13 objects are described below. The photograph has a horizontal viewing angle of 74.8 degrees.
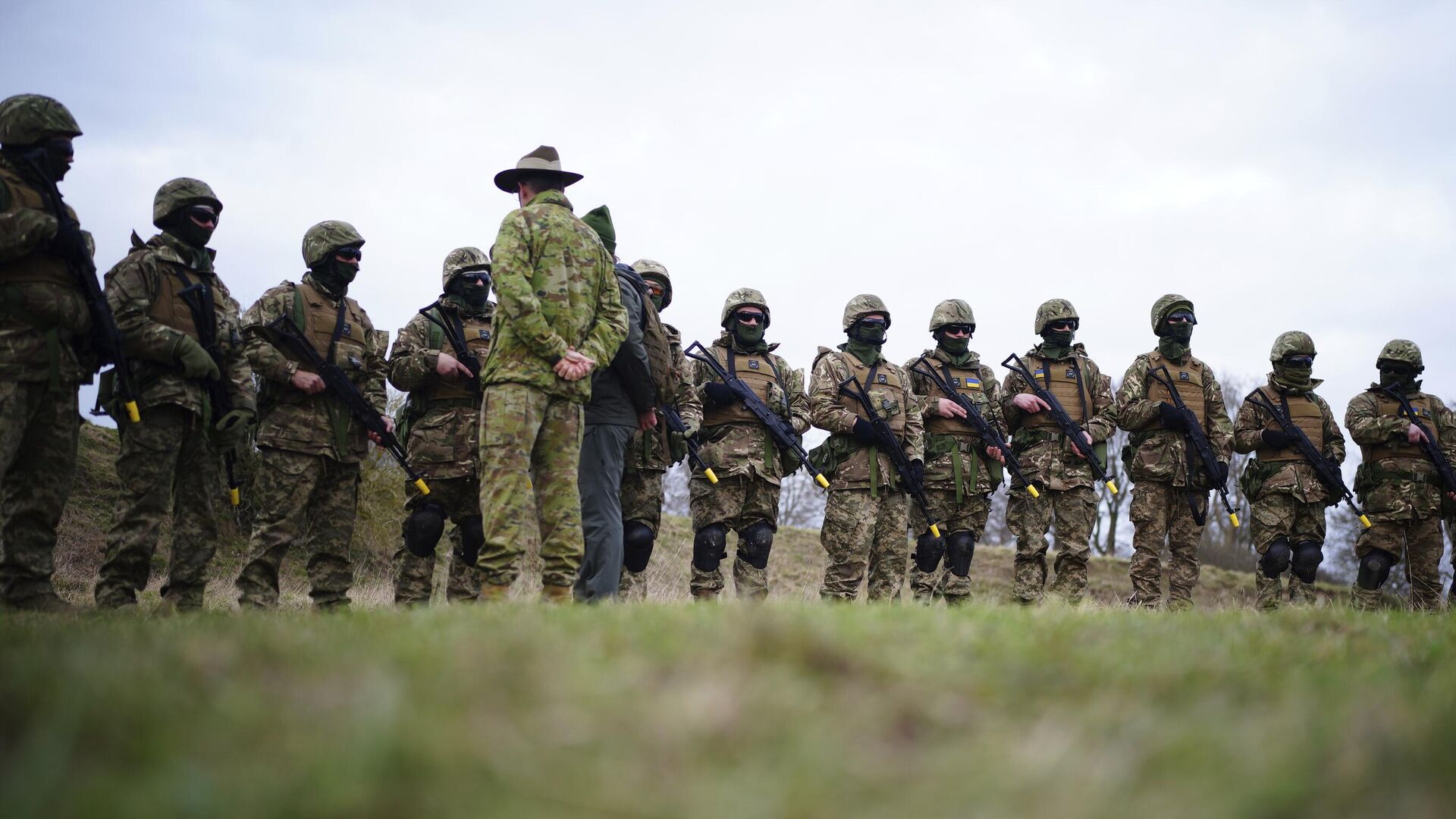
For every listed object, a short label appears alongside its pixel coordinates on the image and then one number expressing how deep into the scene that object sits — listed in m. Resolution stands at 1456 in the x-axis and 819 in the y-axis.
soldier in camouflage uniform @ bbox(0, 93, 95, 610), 5.48
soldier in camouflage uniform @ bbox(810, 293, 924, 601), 9.05
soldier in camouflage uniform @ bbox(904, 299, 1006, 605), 10.09
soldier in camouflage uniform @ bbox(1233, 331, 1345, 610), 10.36
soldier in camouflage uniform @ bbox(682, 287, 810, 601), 8.76
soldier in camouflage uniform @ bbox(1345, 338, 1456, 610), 10.55
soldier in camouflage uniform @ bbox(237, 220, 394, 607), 6.83
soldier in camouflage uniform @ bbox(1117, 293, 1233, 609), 9.98
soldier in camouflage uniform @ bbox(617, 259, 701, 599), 7.87
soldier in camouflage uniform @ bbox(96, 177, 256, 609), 6.19
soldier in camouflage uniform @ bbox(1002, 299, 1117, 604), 9.88
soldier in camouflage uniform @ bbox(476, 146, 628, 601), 5.23
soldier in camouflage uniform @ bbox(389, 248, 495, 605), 7.68
